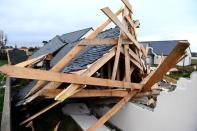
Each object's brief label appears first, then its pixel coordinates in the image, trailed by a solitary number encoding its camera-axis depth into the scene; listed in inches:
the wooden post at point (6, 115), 129.2
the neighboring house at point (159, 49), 846.5
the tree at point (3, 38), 1418.7
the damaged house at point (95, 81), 110.3
